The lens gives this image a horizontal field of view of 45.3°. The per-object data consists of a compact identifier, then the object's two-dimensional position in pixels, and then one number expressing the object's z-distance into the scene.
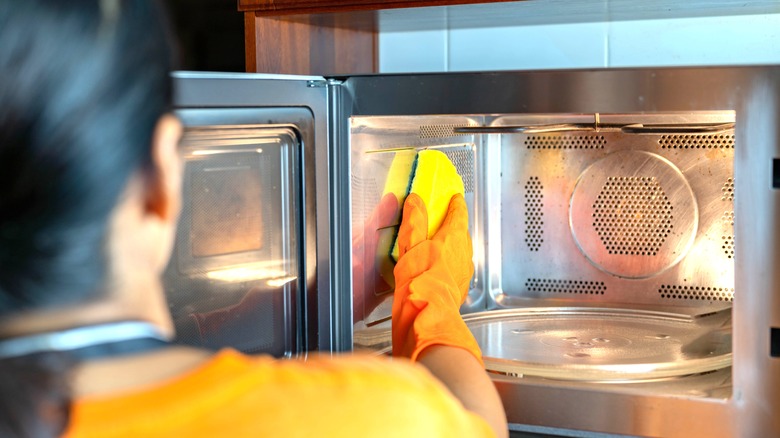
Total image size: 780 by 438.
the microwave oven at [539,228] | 0.93
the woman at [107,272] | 0.47
